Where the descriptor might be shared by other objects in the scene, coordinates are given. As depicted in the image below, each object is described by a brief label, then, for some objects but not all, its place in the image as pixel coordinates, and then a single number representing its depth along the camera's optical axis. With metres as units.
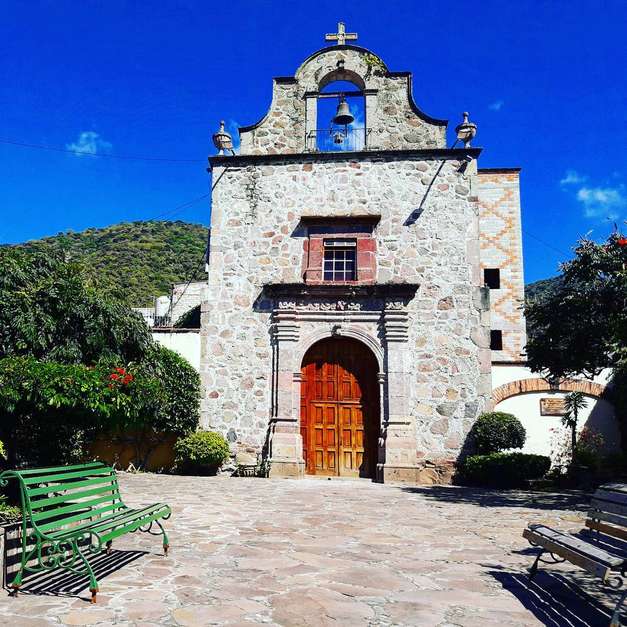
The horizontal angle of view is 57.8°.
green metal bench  4.12
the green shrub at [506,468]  11.23
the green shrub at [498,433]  11.50
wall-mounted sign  12.67
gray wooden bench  3.73
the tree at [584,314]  8.73
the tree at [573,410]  11.99
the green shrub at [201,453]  11.96
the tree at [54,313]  6.16
